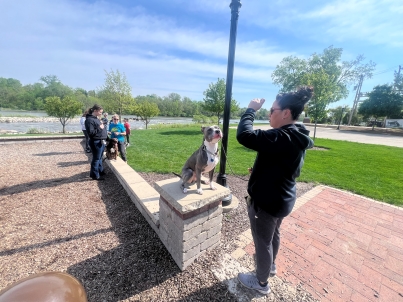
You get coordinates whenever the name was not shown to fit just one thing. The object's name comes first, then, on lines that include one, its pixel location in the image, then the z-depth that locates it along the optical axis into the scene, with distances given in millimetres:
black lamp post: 3020
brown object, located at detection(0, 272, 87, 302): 941
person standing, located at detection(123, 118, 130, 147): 10234
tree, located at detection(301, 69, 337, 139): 12695
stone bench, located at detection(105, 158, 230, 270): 2242
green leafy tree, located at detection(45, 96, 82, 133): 17312
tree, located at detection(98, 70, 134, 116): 21453
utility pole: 32181
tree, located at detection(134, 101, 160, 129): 25641
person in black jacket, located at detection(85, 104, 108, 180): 4777
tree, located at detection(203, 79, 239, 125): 18375
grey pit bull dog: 2181
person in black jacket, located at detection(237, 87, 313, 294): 1589
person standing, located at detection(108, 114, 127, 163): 6344
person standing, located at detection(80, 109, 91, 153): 8435
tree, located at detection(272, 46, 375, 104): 28406
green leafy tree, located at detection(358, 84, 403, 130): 28875
